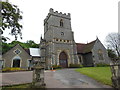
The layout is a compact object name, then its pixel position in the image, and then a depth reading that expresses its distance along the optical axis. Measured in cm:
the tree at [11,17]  685
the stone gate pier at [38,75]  605
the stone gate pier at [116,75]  633
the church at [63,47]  2342
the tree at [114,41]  3494
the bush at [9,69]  1832
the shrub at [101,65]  2417
